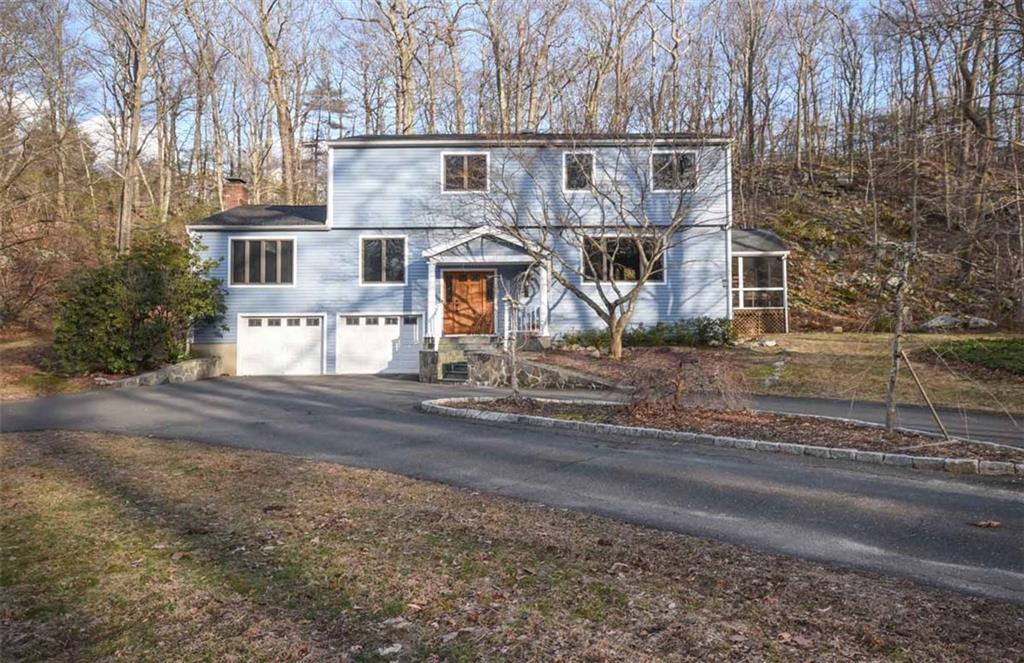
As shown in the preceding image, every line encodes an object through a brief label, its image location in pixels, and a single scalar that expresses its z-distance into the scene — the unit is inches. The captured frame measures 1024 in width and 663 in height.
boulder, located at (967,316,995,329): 933.8
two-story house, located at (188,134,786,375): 857.5
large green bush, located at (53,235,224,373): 738.8
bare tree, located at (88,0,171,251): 1055.0
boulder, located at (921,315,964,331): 940.0
